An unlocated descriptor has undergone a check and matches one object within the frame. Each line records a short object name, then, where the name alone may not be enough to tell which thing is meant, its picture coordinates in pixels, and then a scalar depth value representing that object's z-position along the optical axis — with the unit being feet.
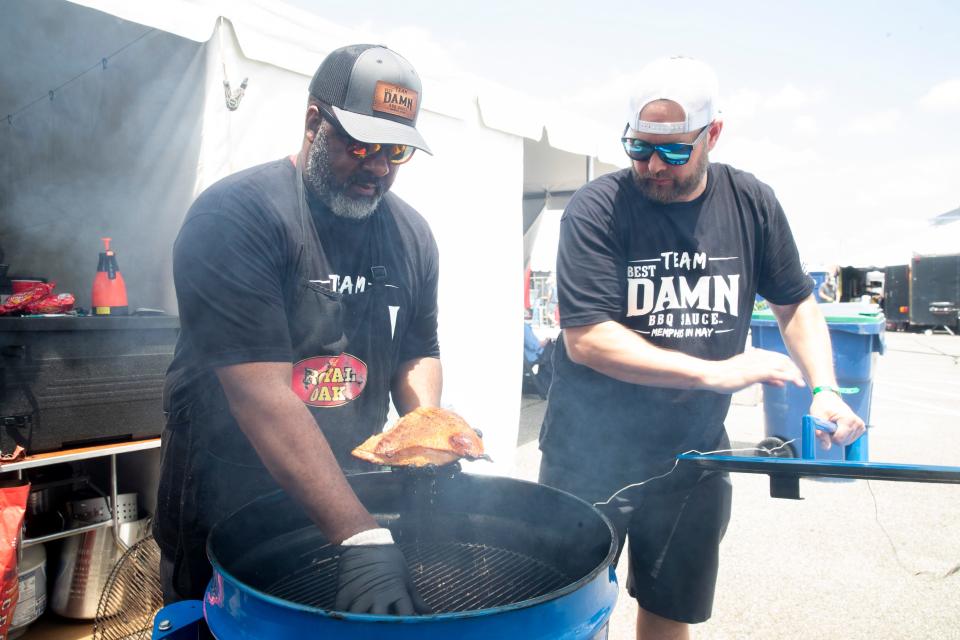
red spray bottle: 9.80
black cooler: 8.52
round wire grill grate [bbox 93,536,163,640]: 9.25
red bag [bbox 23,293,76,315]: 9.10
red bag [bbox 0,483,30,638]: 7.88
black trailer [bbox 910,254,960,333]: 62.80
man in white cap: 6.54
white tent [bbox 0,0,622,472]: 10.21
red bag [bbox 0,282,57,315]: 8.84
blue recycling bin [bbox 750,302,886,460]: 16.19
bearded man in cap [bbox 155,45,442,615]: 4.60
